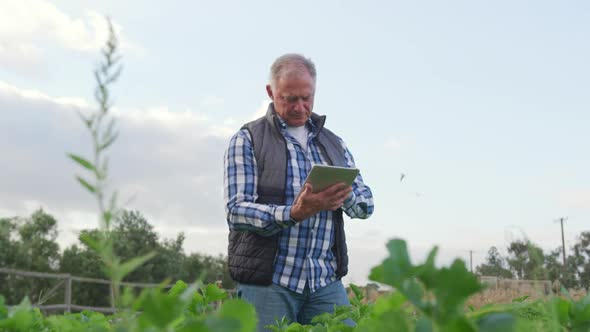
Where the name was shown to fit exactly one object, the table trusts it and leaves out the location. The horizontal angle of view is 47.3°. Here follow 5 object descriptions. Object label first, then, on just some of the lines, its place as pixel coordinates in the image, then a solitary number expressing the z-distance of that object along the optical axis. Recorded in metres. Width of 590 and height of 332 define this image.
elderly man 3.16
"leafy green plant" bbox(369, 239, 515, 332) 0.41
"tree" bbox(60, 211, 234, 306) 38.31
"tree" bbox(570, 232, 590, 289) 48.94
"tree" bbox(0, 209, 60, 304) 34.84
